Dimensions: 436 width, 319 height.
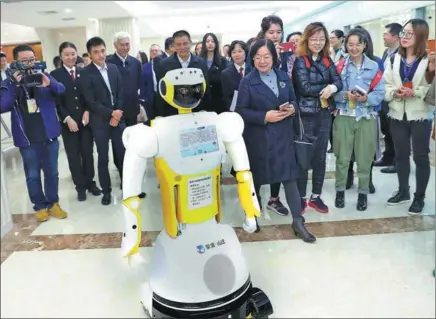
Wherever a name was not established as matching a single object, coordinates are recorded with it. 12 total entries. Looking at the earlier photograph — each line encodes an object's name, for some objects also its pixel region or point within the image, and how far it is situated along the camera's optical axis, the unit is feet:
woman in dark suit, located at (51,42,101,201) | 10.43
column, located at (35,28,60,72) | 39.09
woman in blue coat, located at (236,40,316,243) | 7.44
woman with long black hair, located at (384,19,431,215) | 8.52
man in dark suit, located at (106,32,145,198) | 11.16
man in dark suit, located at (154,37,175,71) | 12.40
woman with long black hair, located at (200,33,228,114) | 11.15
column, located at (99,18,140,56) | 35.81
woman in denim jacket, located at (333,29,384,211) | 8.82
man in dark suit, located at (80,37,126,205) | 10.07
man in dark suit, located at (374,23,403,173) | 10.46
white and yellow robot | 5.03
